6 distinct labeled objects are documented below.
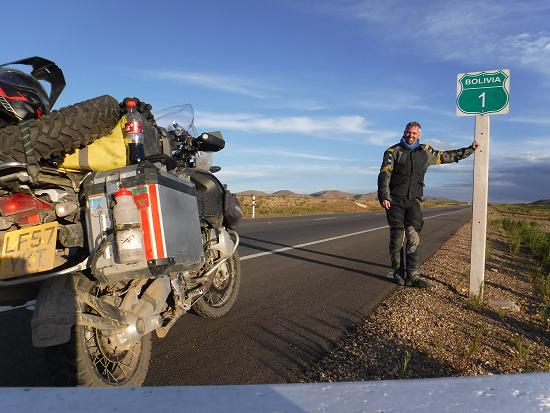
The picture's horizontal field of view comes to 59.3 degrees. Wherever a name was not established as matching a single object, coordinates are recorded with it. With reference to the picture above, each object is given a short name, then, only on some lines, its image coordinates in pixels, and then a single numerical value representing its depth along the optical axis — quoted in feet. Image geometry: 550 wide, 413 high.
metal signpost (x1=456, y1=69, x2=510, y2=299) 19.65
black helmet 9.50
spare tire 8.72
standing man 22.57
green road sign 19.54
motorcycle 8.58
